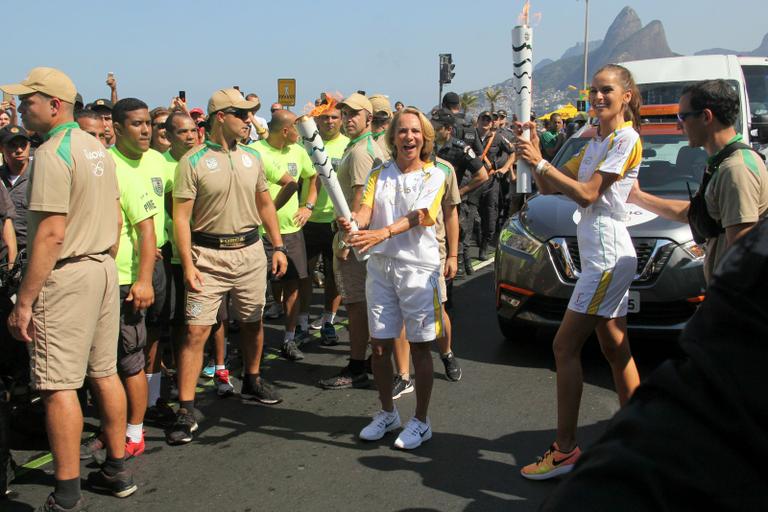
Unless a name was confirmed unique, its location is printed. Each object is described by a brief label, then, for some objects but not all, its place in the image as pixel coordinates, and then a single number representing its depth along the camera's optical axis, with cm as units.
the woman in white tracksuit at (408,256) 439
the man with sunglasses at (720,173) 327
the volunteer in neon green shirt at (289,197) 646
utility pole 4904
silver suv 547
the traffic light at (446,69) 2008
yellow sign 1225
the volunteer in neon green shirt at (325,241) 690
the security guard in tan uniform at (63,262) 348
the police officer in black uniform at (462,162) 768
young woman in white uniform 373
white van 1022
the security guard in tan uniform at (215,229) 481
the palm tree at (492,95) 9809
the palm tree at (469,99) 9454
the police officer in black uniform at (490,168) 1042
